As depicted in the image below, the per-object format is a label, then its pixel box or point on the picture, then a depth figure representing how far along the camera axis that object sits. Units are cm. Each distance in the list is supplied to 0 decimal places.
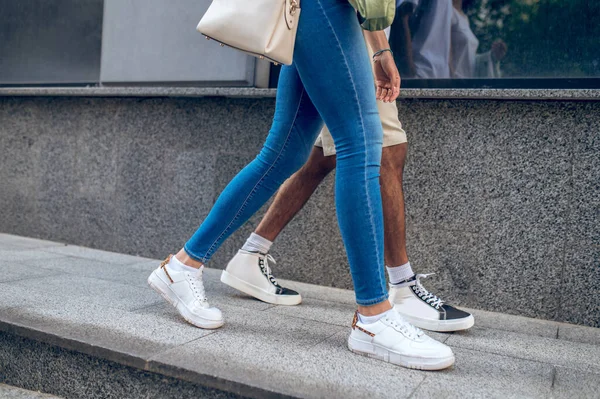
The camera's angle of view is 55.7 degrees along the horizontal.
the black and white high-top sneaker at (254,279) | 269
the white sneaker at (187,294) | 212
